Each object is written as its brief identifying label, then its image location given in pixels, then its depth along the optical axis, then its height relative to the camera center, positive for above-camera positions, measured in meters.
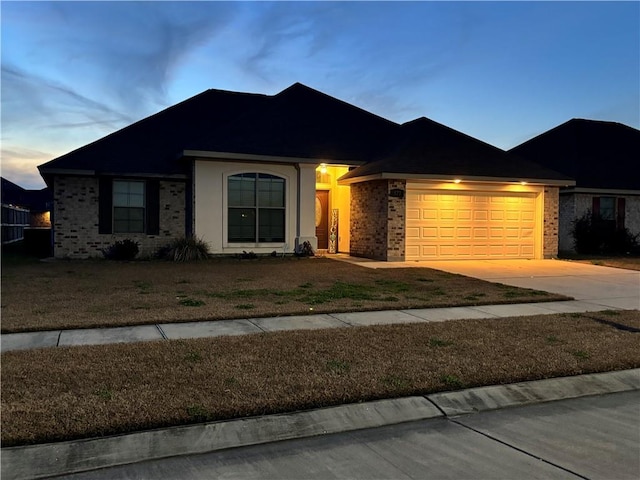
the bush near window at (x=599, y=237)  22.50 -0.34
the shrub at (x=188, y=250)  16.69 -0.80
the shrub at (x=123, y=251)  17.09 -0.86
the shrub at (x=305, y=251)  18.41 -0.86
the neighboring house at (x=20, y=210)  28.62 +0.86
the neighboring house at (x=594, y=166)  23.09 +2.95
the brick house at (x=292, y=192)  17.25 +1.14
